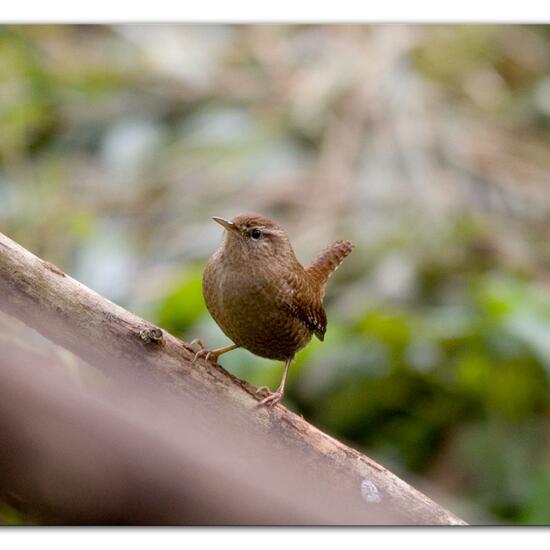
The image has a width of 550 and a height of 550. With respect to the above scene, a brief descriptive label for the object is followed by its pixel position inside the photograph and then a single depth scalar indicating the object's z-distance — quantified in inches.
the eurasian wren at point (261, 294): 142.8
